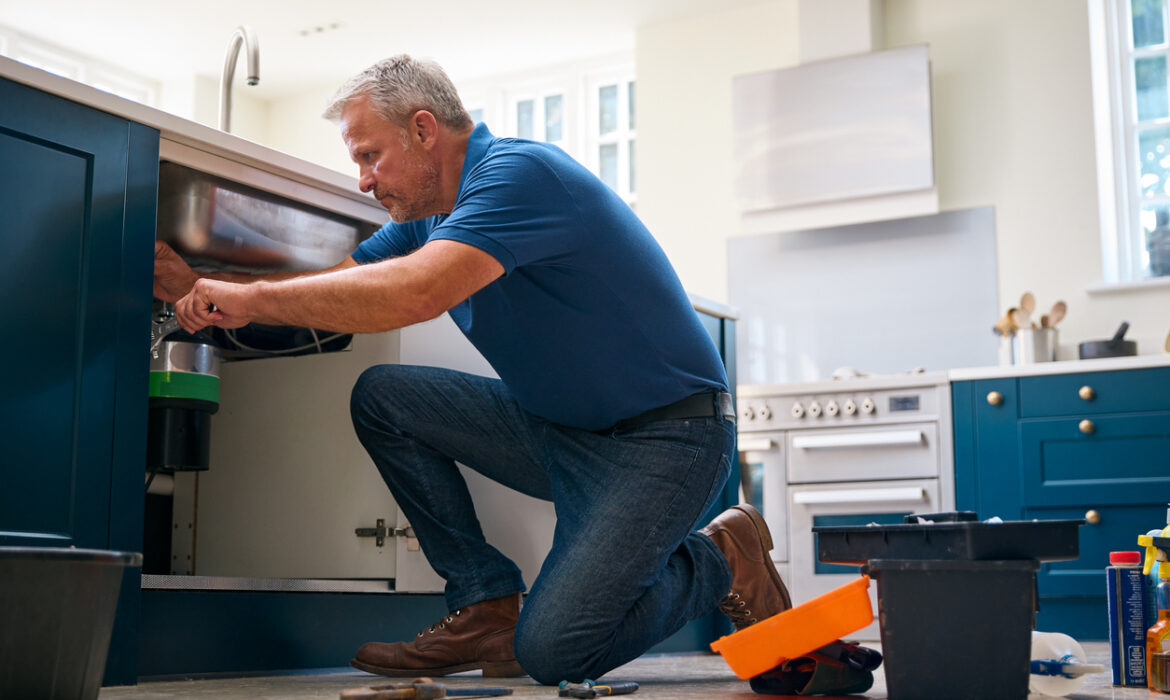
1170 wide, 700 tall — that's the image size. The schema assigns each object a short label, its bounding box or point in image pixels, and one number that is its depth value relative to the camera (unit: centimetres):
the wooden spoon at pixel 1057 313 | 443
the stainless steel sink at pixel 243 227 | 207
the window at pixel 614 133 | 598
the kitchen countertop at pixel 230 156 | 176
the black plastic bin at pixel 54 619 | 122
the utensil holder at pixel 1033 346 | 430
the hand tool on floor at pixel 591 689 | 161
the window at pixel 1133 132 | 462
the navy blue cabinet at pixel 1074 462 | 380
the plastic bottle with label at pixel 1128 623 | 192
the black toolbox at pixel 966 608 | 148
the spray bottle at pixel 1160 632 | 181
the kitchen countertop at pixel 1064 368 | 385
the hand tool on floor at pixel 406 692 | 139
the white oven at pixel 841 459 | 412
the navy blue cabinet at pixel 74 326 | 166
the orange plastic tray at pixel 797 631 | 159
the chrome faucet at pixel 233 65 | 276
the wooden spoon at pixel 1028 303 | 452
